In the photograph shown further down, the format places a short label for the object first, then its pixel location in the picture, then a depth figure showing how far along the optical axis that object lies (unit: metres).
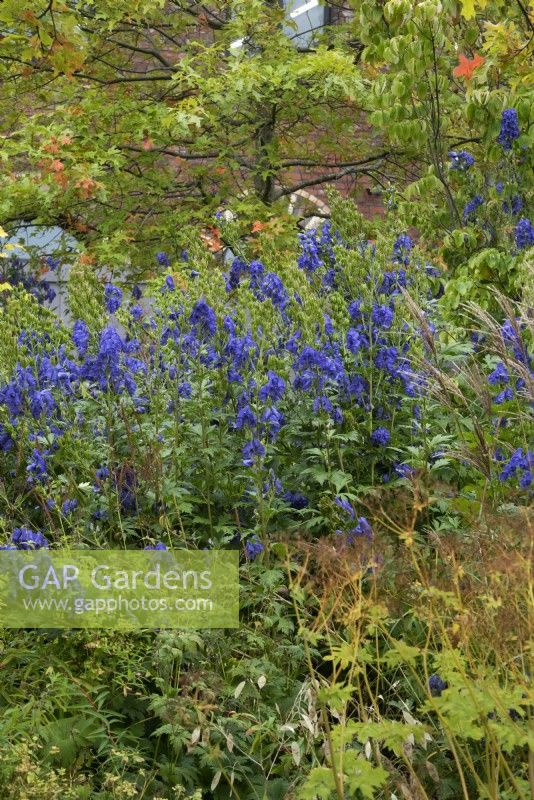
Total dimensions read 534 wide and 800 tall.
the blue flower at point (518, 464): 4.45
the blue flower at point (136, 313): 5.72
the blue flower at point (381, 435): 4.96
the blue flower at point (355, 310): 5.22
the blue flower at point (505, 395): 4.84
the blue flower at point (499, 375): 4.91
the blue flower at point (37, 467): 4.79
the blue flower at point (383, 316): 5.13
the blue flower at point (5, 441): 5.21
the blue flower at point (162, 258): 6.75
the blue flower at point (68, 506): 4.53
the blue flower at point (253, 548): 4.47
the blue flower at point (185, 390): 5.09
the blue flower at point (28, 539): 4.20
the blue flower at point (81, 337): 5.14
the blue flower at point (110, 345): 4.86
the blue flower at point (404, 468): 4.52
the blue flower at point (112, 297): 5.82
